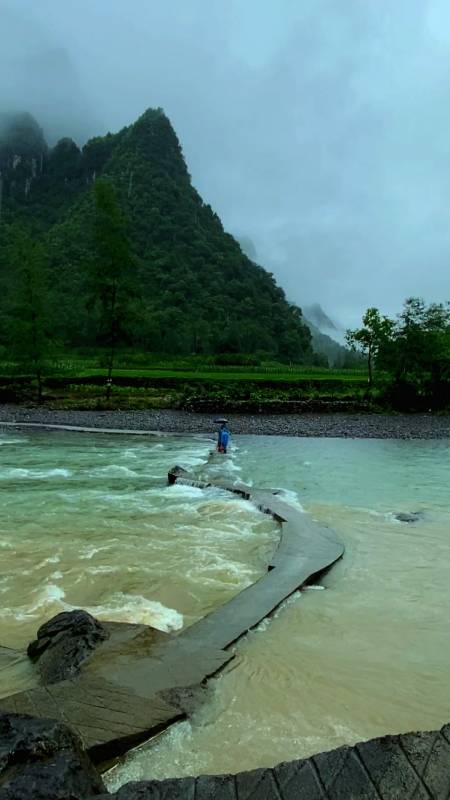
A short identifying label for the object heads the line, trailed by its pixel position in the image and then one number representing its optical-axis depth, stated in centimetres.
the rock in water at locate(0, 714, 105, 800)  288
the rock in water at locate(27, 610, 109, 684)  504
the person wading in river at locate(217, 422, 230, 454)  1939
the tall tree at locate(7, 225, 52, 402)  3447
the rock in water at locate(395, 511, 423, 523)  1139
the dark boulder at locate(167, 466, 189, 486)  1475
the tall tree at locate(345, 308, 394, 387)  3850
